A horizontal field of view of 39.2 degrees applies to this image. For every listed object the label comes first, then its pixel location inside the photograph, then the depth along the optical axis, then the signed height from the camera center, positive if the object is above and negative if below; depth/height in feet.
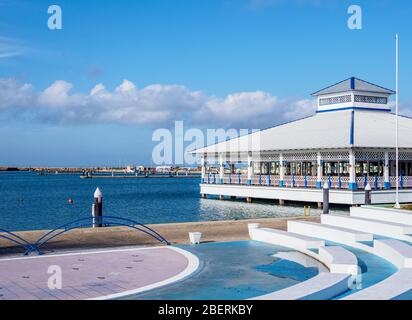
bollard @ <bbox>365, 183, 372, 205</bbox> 104.47 -5.99
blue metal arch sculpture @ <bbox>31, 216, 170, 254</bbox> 56.95 -8.53
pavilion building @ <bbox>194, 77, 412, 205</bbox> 134.51 +2.21
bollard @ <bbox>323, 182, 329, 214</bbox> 94.73 -6.33
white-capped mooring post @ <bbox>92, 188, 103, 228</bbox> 86.99 -6.26
